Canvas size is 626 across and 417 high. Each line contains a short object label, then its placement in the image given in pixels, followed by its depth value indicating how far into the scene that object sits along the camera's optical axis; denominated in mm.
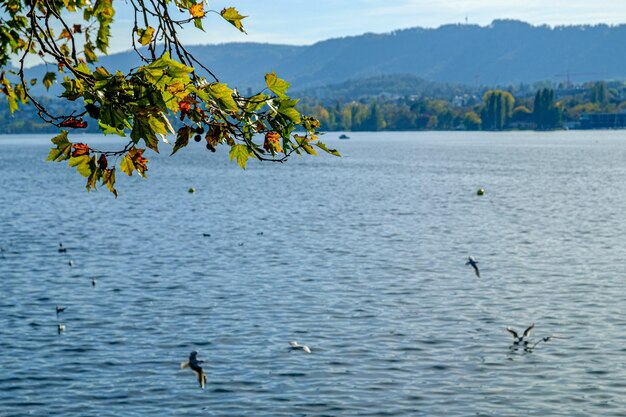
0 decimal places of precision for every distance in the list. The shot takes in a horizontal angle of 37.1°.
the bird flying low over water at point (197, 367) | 23208
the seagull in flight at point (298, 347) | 28000
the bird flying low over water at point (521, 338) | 28709
